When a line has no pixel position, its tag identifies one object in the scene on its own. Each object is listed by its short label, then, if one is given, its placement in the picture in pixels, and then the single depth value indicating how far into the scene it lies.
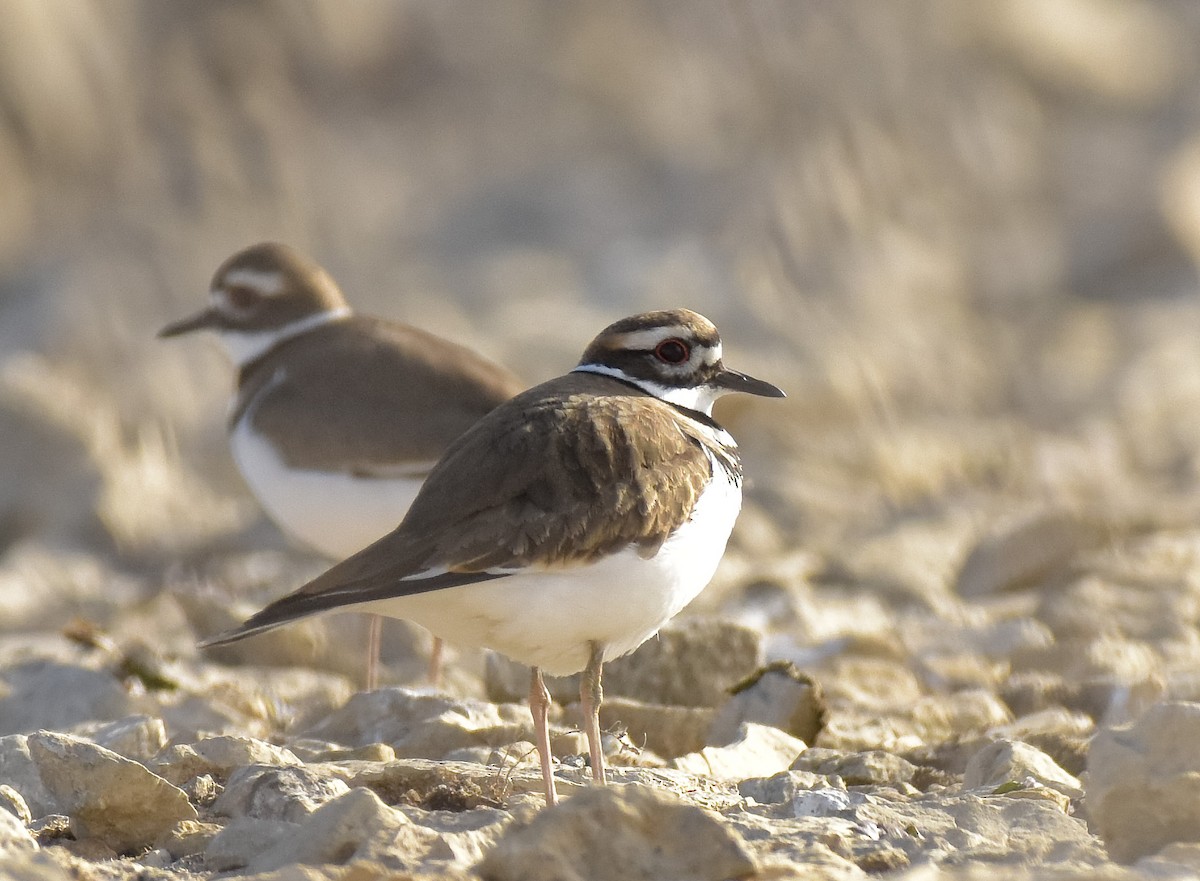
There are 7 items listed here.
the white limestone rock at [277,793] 9.41
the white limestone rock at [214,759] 10.30
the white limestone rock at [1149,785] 8.56
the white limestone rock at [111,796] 9.33
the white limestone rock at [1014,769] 10.55
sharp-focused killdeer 9.82
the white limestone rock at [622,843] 7.94
